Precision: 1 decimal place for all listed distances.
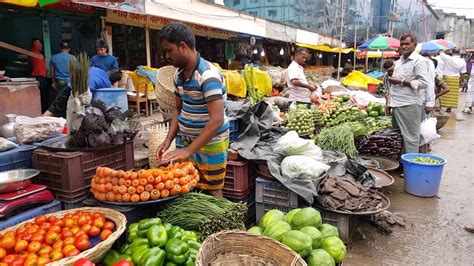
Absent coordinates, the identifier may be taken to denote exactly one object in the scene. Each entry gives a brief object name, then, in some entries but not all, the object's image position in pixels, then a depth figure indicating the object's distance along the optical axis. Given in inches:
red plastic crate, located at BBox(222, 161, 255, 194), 142.1
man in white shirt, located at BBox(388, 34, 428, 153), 192.5
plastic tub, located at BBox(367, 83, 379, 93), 470.8
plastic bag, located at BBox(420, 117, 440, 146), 216.2
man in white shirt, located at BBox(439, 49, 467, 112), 437.2
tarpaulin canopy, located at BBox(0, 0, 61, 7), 204.6
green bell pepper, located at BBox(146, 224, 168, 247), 87.9
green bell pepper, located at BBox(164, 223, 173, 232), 94.5
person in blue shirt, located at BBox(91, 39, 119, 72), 251.3
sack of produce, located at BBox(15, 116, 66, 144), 123.2
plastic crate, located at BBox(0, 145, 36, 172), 111.1
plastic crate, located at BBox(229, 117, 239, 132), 164.2
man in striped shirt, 98.3
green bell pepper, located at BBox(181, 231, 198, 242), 92.3
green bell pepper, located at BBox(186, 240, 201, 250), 90.4
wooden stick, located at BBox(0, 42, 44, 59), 241.5
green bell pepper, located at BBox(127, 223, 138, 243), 95.3
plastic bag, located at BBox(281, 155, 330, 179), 136.5
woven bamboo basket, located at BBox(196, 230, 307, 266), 75.2
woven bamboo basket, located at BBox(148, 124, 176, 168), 159.8
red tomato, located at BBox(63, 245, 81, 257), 79.0
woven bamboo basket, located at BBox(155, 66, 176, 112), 165.6
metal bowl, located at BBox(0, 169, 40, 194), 100.0
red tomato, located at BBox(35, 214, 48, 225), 92.4
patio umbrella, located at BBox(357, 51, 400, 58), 971.9
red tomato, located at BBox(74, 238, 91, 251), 82.6
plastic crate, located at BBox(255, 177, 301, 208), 137.2
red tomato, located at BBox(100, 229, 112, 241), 88.3
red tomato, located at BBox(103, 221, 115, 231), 91.8
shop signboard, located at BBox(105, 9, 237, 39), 329.0
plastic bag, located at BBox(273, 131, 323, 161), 147.3
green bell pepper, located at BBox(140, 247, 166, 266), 80.5
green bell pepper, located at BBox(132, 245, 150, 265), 83.7
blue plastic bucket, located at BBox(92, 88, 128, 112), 196.5
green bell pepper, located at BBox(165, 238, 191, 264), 84.2
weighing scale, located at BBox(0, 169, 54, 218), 97.5
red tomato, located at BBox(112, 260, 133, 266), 72.6
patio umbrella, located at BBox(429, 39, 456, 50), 510.2
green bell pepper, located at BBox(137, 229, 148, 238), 94.2
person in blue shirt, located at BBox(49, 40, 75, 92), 255.4
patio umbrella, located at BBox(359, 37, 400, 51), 584.0
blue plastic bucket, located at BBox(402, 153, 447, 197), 177.0
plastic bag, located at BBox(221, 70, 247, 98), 375.5
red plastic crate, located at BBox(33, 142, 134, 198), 110.4
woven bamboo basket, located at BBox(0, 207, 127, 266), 76.0
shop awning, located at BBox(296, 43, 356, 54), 705.8
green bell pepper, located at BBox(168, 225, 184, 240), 92.5
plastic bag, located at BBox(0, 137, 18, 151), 112.6
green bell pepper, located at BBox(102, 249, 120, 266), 87.2
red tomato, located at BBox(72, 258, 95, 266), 71.3
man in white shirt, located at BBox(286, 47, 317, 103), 225.1
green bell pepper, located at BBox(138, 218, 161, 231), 95.0
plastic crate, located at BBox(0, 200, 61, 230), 95.9
